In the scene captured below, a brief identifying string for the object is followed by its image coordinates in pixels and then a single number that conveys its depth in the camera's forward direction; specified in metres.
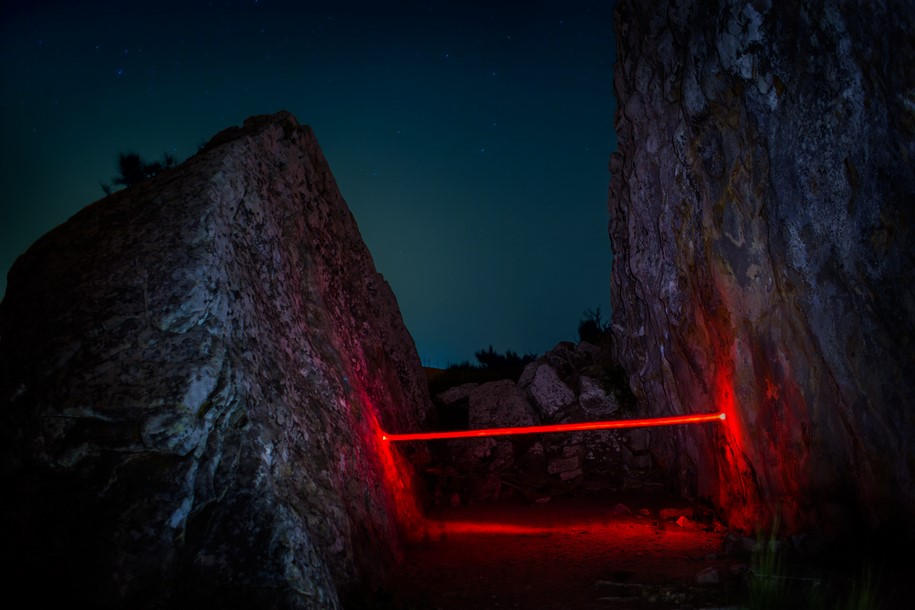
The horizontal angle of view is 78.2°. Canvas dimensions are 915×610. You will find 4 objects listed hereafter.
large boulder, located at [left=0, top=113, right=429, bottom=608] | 3.03
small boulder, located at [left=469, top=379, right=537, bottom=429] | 9.82
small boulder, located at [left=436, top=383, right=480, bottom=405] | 10.66
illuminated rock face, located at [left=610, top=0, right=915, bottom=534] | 3.93
